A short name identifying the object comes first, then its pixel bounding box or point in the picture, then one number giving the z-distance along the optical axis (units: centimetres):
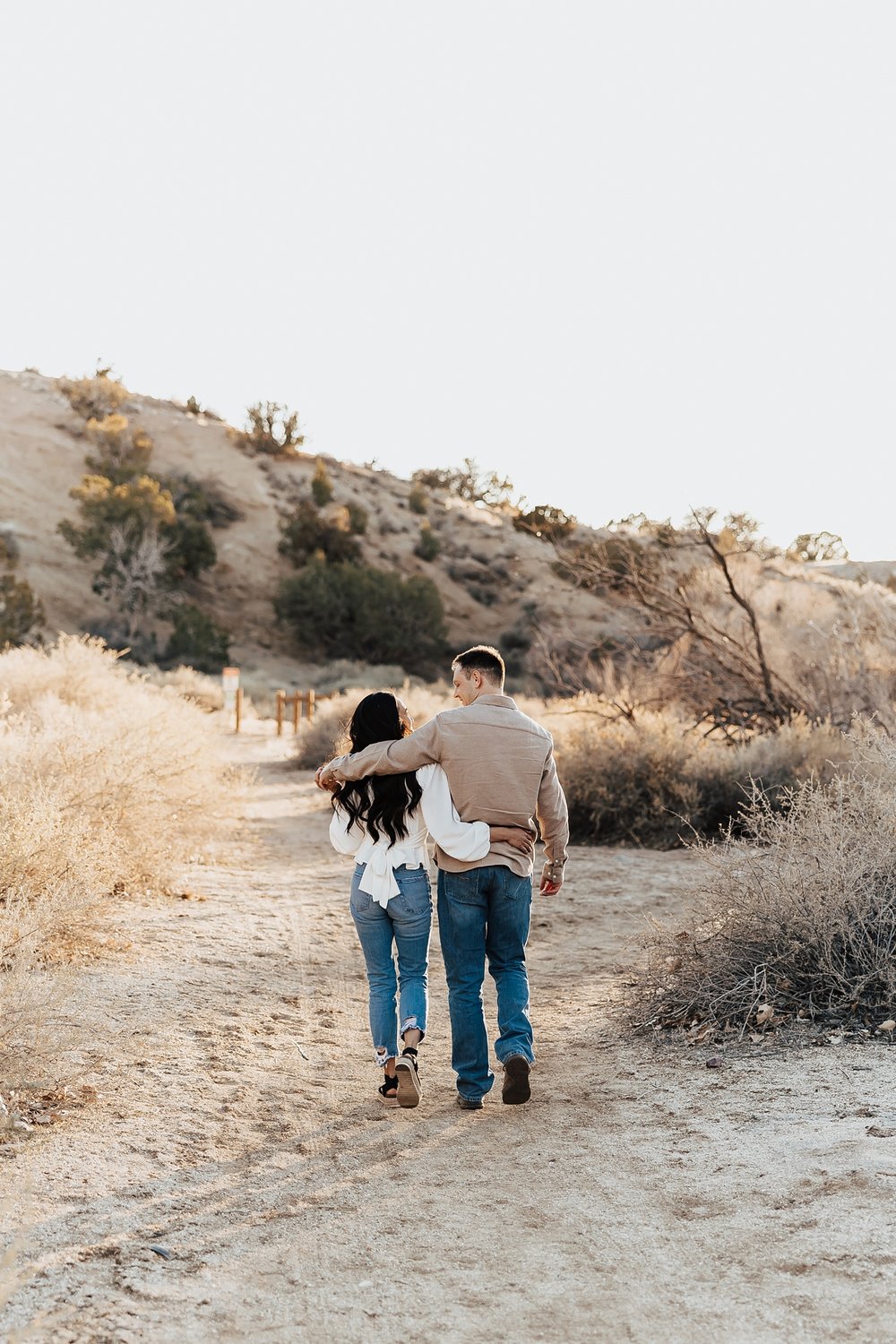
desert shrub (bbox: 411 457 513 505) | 7400
